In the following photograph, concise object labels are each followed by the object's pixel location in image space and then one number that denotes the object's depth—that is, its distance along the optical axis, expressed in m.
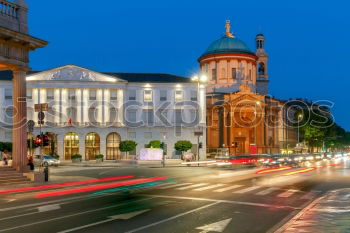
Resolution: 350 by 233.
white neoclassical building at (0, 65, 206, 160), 80.75
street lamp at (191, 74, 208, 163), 58.44
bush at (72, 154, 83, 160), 72.23
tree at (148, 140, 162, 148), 77.81
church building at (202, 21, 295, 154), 102.00
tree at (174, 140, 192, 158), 78.57
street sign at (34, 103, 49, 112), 30.40
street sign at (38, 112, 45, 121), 31.09
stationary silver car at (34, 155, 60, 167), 56.75
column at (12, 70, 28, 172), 28.83
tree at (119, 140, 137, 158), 76.12
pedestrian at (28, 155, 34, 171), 34.34
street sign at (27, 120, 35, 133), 31.15
